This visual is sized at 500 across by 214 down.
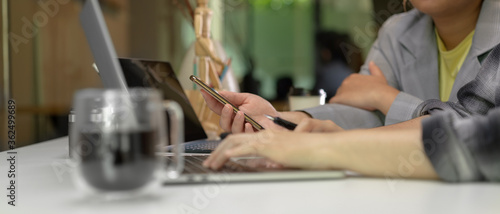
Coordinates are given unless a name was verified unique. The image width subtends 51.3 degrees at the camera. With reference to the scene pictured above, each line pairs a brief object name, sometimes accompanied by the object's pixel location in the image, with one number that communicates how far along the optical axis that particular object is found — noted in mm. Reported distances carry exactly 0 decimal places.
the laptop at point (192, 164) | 641
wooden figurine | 1303
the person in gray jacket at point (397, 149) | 615
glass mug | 501
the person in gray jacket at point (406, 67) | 1235
